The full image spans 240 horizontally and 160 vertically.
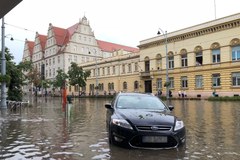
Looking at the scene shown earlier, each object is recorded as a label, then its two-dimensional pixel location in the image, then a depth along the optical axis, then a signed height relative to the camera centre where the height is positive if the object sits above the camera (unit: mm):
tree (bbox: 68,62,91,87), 67262 +4229
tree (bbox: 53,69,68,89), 75812 +4042
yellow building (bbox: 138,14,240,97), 44438 +5639
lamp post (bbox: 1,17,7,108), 20891 +670
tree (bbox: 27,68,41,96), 81838 +4468
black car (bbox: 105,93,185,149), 7176 -903
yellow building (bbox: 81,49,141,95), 65562 +4629
